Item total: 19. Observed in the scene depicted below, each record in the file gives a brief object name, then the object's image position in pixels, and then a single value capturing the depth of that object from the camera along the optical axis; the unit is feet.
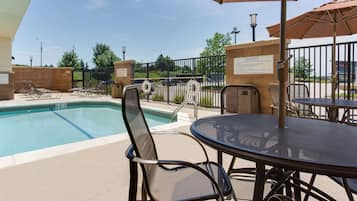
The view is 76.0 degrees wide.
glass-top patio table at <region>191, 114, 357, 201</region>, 2.75
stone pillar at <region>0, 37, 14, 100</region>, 30.88
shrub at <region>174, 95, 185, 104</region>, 26.71
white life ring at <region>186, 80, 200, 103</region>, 19.67
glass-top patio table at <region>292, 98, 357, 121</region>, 8.43
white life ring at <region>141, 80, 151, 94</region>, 27.66
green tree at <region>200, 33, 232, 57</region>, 73.72
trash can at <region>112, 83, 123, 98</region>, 33.63
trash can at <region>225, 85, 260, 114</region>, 17.15
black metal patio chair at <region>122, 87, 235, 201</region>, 3.68
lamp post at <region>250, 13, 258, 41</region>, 20.71
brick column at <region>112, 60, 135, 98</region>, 31.86
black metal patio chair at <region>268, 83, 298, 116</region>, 10.78
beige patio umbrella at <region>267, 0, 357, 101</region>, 8.97
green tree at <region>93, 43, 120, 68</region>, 109.19
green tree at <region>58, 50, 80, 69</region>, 97.86
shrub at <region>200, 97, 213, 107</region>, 23.77
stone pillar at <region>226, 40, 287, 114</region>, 16.79
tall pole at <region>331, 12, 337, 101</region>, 10.02
